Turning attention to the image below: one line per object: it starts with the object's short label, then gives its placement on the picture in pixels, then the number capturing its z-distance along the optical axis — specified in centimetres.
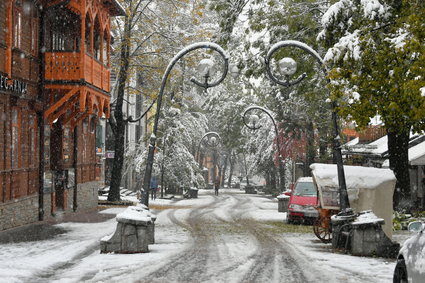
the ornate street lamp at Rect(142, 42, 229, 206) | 1708
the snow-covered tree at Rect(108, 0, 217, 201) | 3338
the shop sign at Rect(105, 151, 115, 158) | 4045
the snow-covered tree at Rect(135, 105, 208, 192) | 5238
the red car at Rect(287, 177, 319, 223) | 2528
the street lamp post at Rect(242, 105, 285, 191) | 3863
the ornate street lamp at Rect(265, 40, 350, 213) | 1691
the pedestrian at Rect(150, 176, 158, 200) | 4369
